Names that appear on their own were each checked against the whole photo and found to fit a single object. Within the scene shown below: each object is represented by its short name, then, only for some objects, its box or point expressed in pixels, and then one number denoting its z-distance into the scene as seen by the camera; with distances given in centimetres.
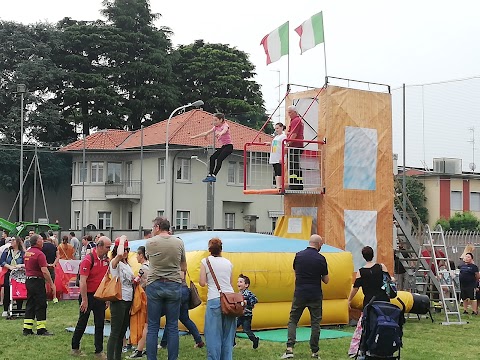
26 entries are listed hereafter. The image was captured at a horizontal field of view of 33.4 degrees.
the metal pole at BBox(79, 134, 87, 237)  5645
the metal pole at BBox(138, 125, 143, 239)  5433
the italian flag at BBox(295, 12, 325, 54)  1948
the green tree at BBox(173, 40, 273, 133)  6706
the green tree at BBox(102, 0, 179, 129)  6544
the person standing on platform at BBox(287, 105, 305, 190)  1845
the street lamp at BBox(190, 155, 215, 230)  4698
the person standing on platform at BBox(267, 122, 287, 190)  1831
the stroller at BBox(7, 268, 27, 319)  1773
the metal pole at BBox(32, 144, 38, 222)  5868
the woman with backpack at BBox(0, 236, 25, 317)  1773
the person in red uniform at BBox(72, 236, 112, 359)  1211
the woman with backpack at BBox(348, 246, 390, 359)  1208
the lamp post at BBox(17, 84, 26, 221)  4055
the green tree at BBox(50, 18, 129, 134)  6412
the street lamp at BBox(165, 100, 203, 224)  5054
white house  5622
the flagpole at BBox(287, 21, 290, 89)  2014
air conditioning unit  5006
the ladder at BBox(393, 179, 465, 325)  2009
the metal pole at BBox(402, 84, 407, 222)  2233
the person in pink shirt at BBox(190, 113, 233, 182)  1706
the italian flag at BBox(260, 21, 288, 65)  2025
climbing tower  1886
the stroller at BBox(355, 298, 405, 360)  1038
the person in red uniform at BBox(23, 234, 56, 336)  1452
